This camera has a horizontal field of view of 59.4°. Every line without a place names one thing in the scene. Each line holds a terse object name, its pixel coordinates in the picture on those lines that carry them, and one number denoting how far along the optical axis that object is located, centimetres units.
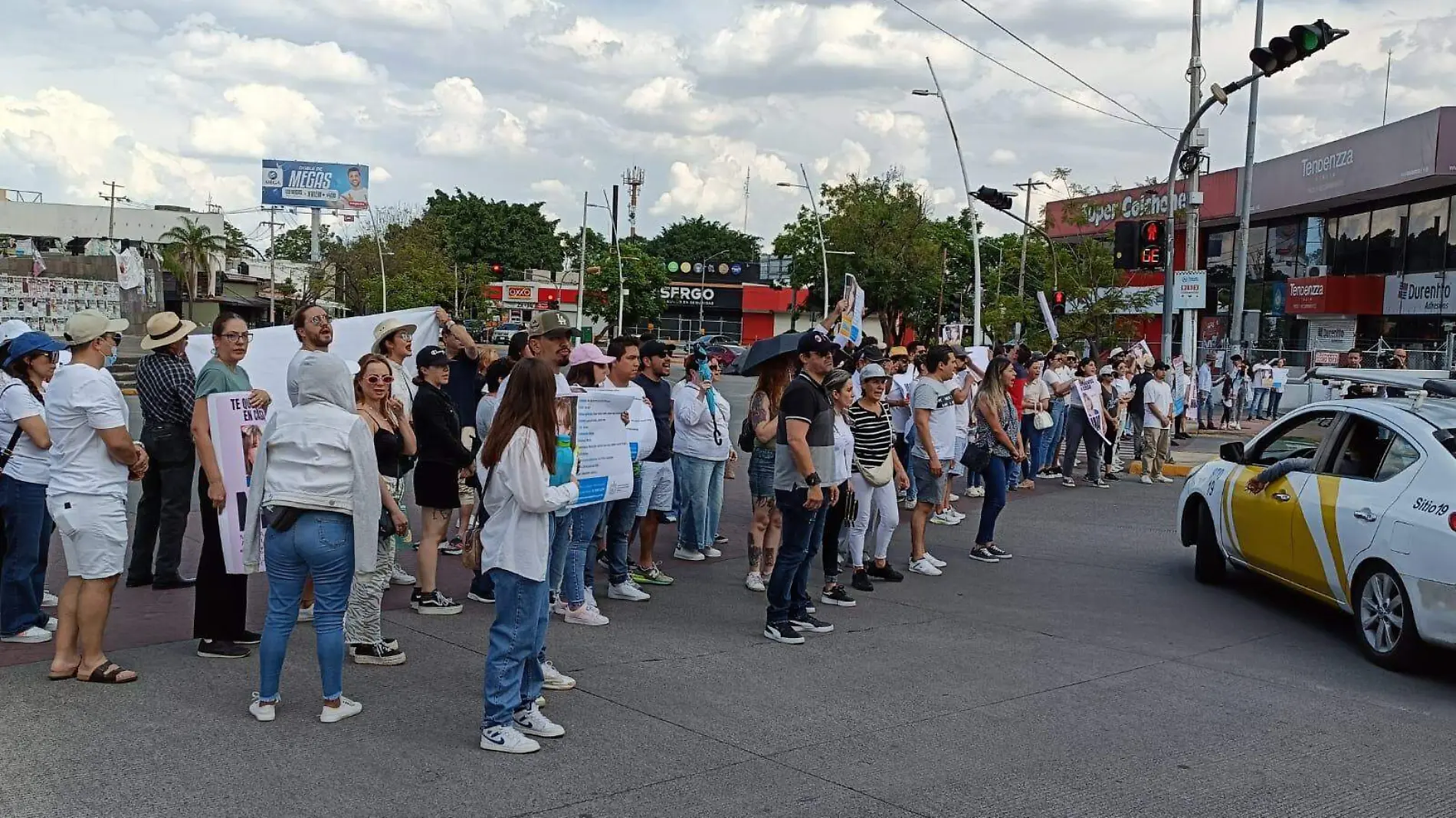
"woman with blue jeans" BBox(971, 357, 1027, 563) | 1048
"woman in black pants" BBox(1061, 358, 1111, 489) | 1631
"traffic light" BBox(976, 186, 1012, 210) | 2425
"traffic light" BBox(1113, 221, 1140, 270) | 2025
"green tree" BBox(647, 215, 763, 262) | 10944
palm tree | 7112
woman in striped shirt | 912
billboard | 9550
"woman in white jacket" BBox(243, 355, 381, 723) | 566
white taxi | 711
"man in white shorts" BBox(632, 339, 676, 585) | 934
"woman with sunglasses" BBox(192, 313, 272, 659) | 691
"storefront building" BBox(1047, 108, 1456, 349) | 3266
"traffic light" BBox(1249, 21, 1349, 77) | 1469
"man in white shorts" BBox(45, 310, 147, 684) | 616
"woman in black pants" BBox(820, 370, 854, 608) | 830
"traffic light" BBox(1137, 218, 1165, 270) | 2006
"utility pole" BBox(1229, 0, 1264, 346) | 2867
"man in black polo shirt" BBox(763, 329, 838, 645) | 766
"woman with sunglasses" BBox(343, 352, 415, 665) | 689
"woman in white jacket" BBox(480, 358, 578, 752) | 554
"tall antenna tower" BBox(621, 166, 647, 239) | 10688
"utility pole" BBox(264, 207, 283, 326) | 6076
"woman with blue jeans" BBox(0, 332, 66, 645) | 682
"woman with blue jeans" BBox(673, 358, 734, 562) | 975
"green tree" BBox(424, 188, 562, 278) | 9238
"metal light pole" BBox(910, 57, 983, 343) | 3334
